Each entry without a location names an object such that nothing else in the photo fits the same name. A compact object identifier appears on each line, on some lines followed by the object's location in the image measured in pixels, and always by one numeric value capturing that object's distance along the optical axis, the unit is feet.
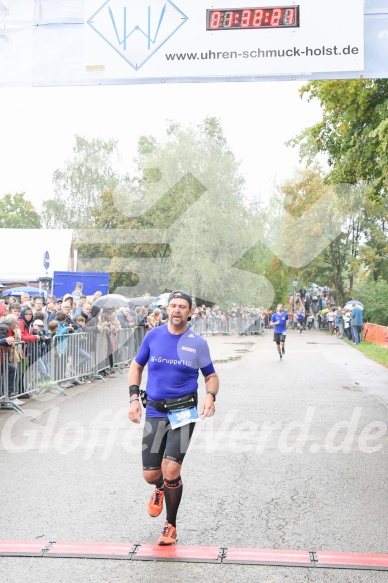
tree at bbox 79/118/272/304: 166.71
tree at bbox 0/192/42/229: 304.30
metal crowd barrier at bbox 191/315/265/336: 136.35
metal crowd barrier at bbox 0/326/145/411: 39.65
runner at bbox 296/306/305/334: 155.59
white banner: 30.27
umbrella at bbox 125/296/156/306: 119.96
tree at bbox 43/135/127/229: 219.00
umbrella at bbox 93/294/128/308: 65.57
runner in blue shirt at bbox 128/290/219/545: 18.29
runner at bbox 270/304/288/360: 78.70
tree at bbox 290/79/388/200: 49.42
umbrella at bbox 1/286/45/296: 112.88
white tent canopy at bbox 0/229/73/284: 150.19
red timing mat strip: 16.34
